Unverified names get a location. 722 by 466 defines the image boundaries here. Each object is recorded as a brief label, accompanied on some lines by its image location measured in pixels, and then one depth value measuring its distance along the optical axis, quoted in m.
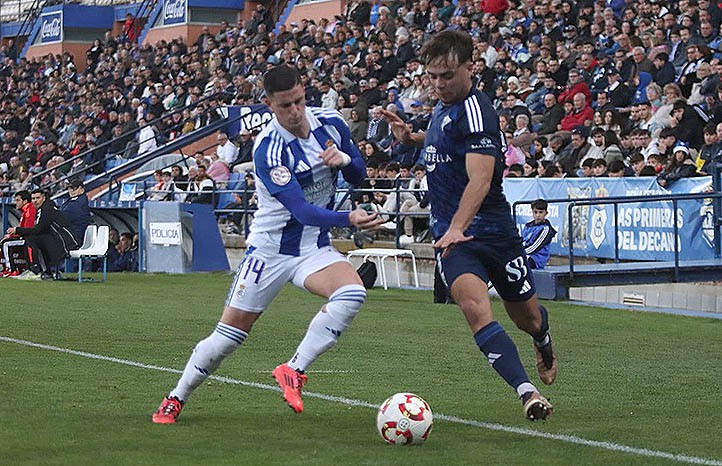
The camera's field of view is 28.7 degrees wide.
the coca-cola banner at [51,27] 49.81
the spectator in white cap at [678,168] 17.69
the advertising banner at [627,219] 17.53
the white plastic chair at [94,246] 23.42
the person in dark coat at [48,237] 23.47
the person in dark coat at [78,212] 25.09
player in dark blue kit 7.46
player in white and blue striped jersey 7.50
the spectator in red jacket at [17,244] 24.14
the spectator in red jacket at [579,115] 22.39
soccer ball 6.88
